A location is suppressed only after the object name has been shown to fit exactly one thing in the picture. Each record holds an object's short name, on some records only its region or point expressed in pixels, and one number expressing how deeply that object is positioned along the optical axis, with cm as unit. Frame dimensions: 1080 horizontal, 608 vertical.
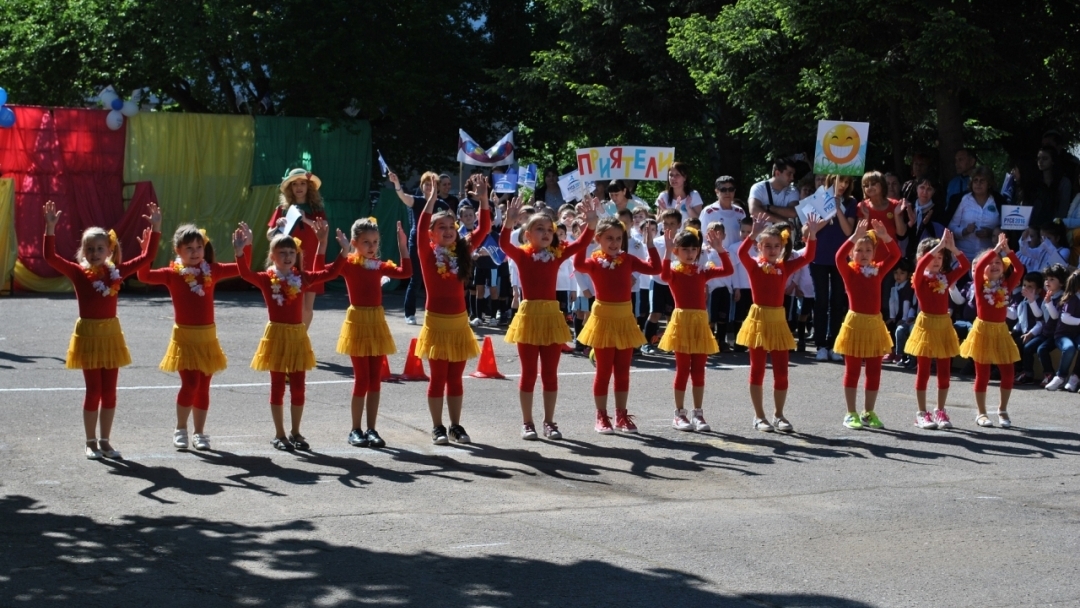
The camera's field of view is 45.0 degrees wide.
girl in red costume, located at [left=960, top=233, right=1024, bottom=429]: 1088
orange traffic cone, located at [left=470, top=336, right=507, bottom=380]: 1302
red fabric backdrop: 2152
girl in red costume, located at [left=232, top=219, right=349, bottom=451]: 925
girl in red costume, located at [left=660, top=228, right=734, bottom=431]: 1039
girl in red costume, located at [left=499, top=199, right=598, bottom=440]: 989
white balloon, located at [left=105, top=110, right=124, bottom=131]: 2186
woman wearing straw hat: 1191
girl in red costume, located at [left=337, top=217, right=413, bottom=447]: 952
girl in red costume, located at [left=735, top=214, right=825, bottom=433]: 1037
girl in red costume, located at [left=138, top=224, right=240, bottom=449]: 912
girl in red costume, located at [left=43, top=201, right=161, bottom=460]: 886
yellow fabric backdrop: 2236
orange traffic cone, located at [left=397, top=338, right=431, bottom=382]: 1278
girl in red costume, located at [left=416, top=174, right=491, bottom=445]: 961
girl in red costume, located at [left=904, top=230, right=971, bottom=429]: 1074
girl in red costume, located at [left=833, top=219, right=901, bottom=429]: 1051
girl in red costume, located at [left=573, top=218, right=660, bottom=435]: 1017
